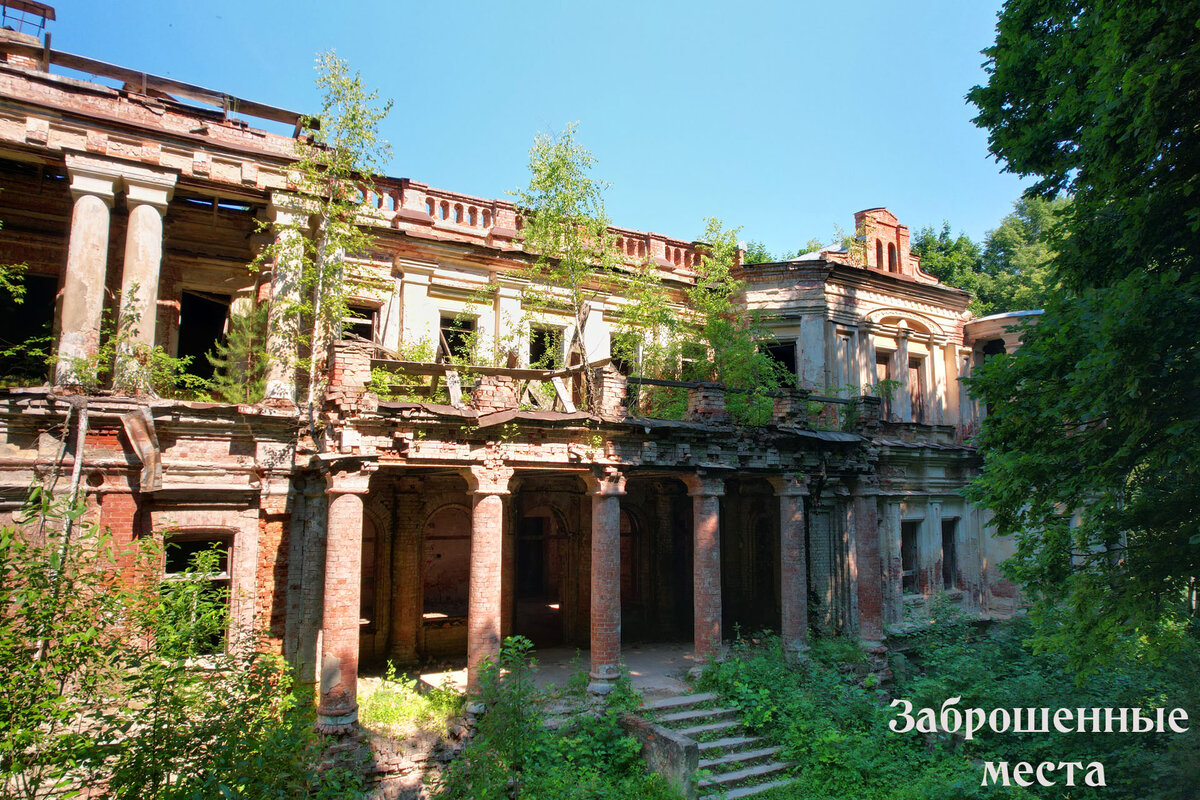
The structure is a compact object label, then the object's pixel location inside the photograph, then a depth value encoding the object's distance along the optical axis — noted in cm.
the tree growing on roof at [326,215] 1265
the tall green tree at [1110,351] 760
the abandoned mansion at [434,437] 1098
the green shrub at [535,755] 907
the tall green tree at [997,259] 2977
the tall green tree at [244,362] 1237
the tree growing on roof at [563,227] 1520
